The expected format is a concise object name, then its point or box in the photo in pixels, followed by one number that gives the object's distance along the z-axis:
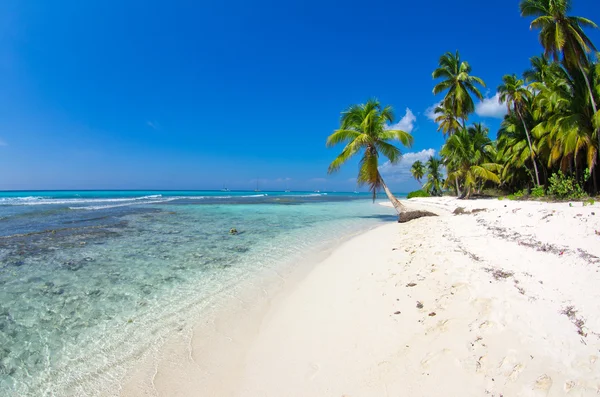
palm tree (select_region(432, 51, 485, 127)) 26.64
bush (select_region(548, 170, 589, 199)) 14.70
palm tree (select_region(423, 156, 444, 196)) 45.66
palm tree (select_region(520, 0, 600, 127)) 14.22
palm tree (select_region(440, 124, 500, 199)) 27.97
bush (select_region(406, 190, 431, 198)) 46.07
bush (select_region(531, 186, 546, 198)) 19.00
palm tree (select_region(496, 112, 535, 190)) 24.19
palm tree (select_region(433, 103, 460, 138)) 30.16
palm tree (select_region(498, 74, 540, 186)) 22.86
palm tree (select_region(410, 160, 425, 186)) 55.60
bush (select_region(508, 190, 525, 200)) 21.10
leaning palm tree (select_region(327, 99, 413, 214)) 16.36
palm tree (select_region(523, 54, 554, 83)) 23.16
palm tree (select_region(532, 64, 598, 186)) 14.97
